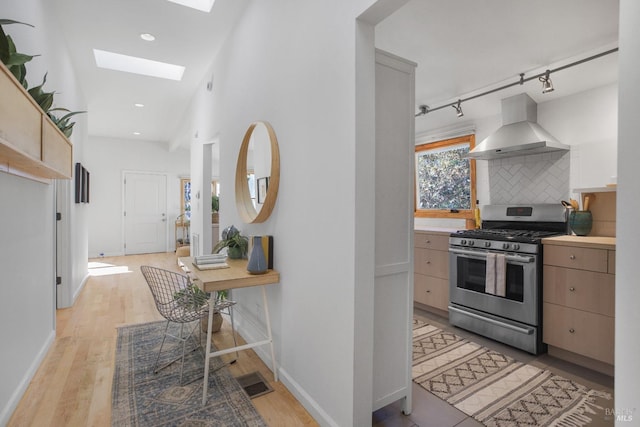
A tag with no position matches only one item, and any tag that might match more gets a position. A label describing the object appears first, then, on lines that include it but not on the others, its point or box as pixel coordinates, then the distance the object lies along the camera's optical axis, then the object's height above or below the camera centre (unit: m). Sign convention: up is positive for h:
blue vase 2.21 -0.34
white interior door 8.09 -0.08
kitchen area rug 1.91 -1.20
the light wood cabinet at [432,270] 3.62 -0.68
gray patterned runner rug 1.82 -1.18
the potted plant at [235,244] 2.80 -0.30
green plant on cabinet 1.41 +0.68
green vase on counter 2.84 -0.08
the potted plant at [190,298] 2.42 -0.67
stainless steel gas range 2.74 -0.58
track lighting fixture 2.43 +1.19
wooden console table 1.99 -0.46
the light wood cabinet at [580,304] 2.36 -0.71
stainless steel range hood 3.04 +0.75
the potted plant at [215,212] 6.22 -0.03
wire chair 2.31 -0.67
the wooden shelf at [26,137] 1.24 +0.35
